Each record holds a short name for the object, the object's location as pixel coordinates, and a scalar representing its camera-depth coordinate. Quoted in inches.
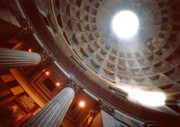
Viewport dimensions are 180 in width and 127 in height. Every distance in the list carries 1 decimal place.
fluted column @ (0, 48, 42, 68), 128.5
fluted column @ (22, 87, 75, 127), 113.4
